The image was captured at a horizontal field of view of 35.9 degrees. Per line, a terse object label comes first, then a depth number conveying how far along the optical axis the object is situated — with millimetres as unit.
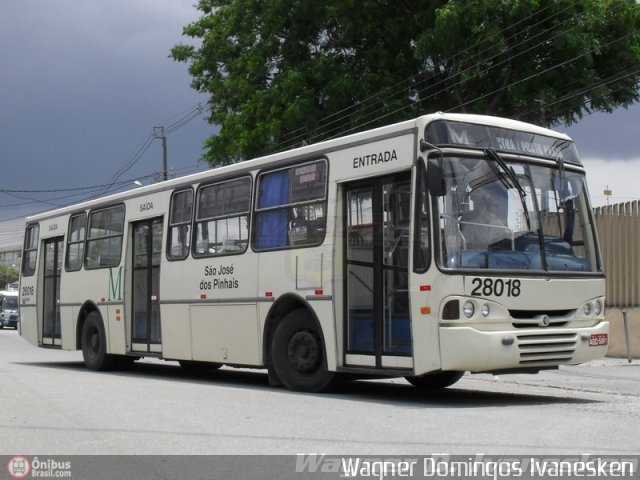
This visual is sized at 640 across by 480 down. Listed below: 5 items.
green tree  23781
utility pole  45469
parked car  55438
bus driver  10484
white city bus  10375
